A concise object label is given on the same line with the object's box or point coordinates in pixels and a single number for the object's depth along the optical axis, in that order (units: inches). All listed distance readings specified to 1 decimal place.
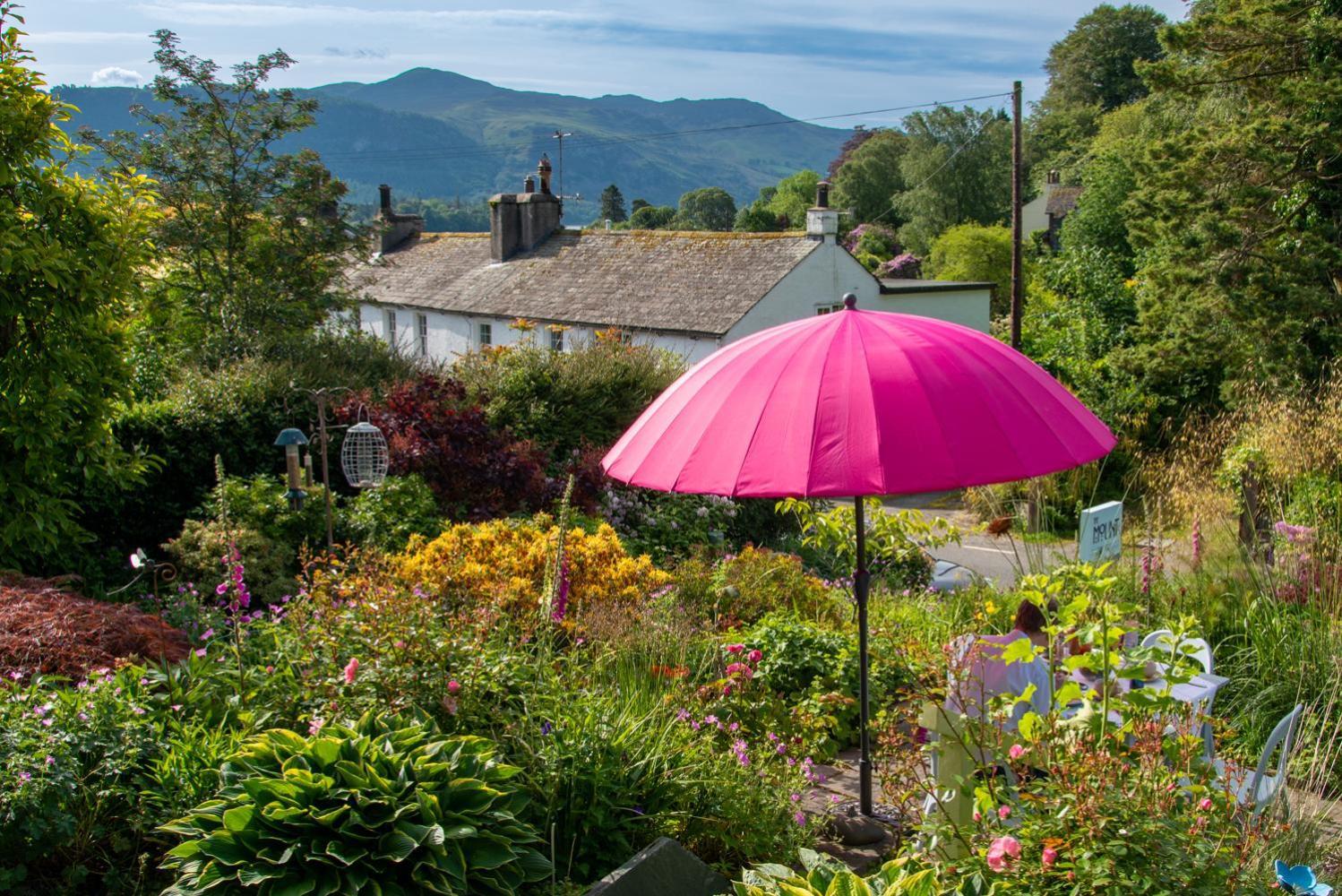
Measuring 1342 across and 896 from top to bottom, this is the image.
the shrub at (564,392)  482.0
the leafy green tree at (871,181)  3112.7
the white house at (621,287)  1008.9
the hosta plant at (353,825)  123.5
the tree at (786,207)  2861.7
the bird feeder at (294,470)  322.0
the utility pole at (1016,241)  912.9
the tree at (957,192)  2561.5
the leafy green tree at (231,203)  613.6
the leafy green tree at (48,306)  267.6
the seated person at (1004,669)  149.4
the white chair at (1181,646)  131.4
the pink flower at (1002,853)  107.5
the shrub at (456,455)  392.8
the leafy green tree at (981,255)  1772.9
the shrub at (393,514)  347.9
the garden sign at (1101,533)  240.1
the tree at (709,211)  4763.8
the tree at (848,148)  3457.2
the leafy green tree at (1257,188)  643.5
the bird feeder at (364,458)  345.7
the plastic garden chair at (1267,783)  144.1
